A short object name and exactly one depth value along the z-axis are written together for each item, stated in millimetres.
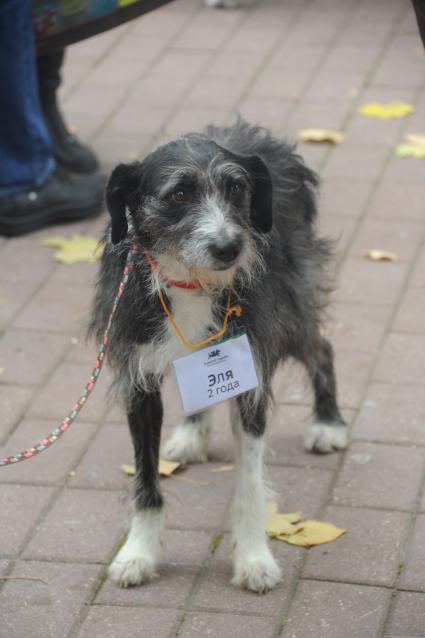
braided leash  6548
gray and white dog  6104
